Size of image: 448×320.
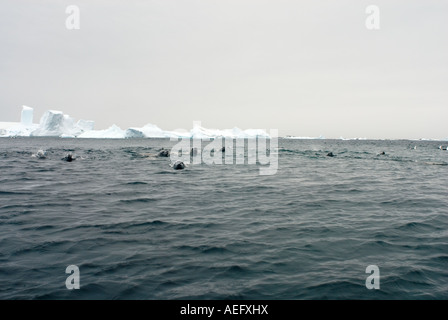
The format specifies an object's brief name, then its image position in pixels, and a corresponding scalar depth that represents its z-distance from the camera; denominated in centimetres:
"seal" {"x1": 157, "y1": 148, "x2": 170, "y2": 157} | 4232
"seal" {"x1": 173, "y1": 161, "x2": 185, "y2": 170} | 2772
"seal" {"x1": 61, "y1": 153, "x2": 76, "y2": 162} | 3417
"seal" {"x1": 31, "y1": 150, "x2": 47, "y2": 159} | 3803
